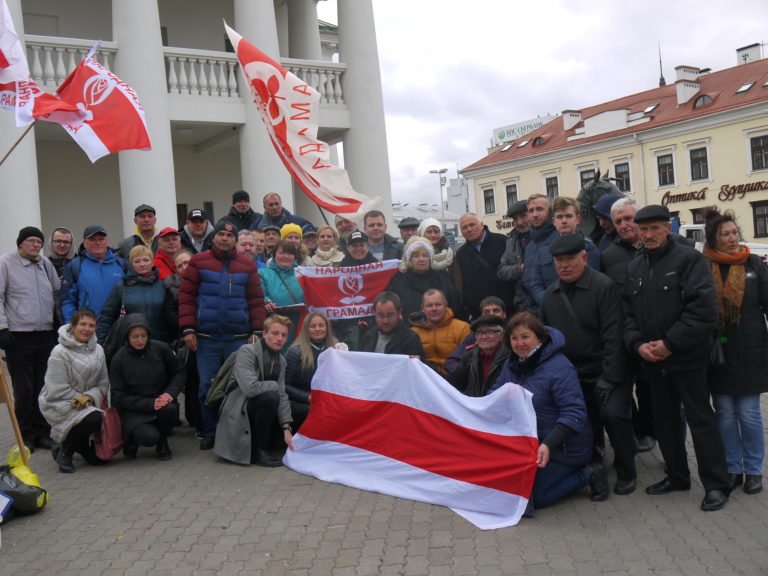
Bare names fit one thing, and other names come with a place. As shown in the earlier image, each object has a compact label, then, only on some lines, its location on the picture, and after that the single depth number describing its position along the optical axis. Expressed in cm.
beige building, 4103
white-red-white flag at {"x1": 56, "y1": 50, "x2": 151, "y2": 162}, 771
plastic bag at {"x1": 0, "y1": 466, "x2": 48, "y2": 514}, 535
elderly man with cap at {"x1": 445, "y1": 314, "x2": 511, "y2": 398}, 579
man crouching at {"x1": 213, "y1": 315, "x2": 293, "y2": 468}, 662
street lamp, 5761
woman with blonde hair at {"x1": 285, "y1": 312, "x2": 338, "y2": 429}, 692
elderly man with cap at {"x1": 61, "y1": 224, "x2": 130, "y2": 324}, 741
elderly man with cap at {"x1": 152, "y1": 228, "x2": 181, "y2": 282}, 785
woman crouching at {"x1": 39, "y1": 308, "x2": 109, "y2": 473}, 654
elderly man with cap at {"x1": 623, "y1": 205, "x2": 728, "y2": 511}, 484
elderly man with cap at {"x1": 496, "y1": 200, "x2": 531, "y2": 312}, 699
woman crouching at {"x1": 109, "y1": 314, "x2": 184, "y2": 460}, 682
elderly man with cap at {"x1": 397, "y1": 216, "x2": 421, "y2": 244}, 840
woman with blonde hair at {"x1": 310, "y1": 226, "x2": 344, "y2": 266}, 795
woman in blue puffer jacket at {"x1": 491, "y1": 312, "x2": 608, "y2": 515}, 506
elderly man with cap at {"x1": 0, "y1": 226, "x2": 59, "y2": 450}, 721
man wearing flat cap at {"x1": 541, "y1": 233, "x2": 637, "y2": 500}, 527
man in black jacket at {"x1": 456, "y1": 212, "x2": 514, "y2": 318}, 735
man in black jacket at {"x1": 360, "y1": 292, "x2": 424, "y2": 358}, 666
